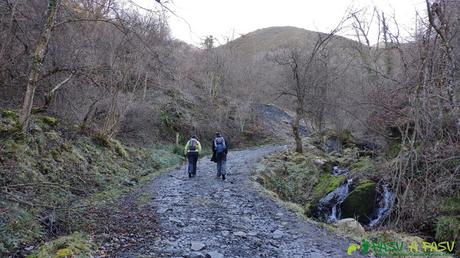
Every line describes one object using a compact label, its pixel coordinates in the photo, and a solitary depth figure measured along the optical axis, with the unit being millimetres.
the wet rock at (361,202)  11680
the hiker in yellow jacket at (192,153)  13375
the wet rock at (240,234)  6924
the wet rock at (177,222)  7367
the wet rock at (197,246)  6015
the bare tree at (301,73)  18575
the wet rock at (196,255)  5659
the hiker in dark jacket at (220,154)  13086
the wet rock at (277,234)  7054
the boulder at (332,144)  25116
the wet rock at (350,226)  7712
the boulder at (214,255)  5709
